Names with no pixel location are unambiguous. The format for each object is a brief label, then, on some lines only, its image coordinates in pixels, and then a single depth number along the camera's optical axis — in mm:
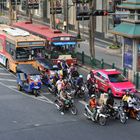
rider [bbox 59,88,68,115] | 26828
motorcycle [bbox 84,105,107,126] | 24484
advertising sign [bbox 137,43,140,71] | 33716
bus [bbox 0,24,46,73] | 37094
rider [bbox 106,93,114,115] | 24984
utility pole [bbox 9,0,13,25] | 65250
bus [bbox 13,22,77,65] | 38844
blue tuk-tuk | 31438
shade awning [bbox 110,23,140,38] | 33250
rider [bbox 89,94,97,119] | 25205
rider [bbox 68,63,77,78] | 32856
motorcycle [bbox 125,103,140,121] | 25484
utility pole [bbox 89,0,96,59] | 41094
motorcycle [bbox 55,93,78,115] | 26775
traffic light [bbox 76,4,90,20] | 40594
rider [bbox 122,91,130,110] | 25517
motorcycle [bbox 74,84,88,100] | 30422
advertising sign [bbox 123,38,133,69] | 34312
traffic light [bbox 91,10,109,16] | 39500
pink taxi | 30297
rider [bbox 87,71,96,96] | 30234
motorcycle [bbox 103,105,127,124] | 24828
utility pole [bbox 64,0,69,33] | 66744
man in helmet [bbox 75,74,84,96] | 30328
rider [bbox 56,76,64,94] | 29023
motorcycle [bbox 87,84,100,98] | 30231
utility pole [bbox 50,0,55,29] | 55188
